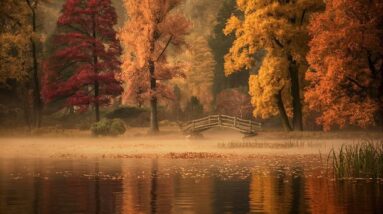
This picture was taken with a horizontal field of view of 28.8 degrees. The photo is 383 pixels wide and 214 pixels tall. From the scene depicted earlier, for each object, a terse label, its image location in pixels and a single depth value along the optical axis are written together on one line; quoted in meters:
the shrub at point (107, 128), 63.78
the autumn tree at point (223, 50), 90.62
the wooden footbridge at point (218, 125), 61.22
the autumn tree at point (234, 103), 74.94
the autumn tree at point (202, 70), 93.44
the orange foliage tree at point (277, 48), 57.47
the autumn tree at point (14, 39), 66.55
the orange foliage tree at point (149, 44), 66.00
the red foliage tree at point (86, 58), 67.69
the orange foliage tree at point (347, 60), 51.03
